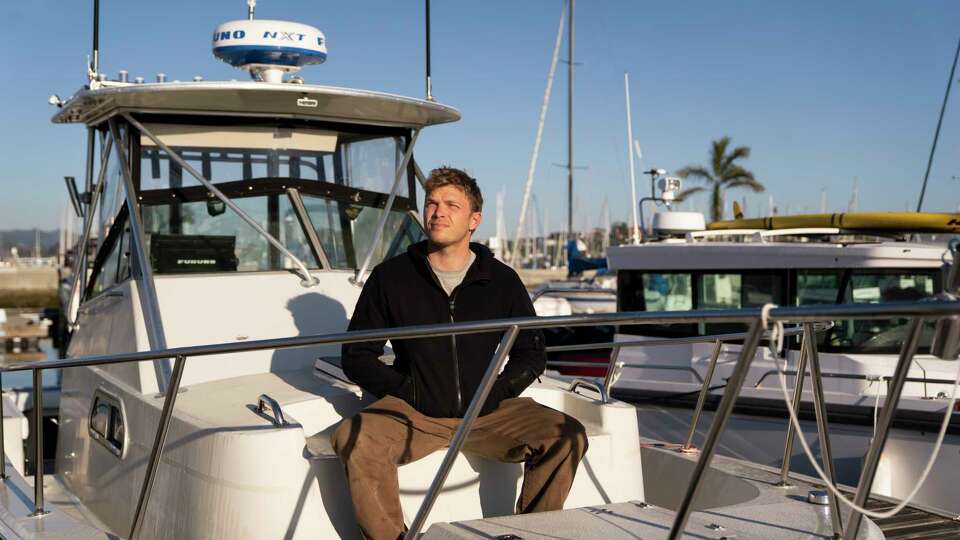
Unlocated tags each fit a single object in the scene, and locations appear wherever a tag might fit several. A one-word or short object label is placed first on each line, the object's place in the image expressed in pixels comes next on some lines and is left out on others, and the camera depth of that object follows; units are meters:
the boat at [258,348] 3.63
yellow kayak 10.17
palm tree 32.31
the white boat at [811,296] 8.26
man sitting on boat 3.58
